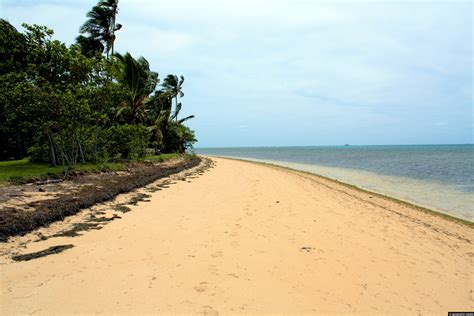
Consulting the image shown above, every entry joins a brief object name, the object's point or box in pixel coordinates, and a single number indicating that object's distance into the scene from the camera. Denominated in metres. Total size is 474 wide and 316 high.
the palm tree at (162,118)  25.17
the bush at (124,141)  16.41
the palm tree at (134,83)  18.58
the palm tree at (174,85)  33.00
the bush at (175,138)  29.30
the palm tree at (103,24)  19.45
